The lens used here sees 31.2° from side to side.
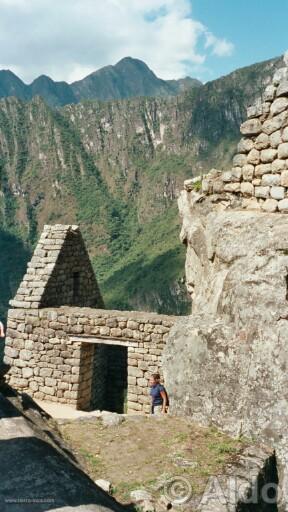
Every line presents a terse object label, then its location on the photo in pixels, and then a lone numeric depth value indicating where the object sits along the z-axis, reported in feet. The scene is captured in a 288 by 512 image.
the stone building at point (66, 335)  30.60
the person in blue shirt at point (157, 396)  24.88
